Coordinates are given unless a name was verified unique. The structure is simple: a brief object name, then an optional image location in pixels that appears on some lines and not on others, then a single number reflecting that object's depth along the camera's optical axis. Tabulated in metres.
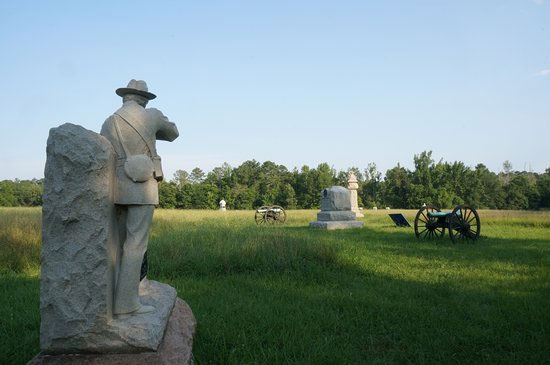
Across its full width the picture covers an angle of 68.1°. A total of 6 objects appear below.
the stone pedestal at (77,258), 2.59
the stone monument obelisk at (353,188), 26.73
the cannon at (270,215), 19.09
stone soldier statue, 2.83
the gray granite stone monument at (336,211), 15.77
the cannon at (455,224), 10.80
